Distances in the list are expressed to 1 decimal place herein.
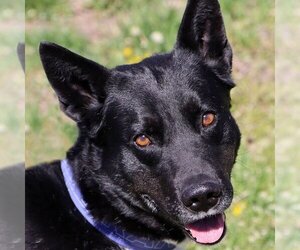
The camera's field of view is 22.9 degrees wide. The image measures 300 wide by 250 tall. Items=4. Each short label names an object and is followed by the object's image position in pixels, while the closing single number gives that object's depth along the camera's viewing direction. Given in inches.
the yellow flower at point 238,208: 225.7
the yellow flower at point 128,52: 296.7
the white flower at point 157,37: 296.2
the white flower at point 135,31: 304.7
